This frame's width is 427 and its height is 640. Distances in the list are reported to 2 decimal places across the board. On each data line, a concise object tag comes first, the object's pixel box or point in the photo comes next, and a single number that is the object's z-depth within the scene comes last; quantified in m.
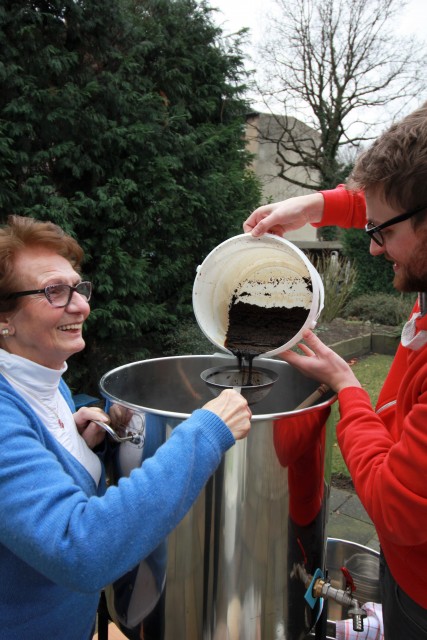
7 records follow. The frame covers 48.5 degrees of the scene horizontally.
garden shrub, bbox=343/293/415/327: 7.96
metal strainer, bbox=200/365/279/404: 1.49
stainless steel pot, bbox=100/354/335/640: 1.21
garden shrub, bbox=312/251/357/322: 7.11
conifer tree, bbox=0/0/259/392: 3.15
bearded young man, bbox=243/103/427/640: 0.94
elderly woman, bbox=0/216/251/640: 0.87
